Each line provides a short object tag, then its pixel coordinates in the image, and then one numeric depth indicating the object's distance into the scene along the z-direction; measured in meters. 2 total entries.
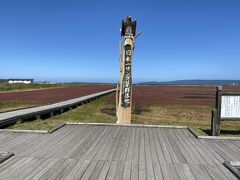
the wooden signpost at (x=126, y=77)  6.99
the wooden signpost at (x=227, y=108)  5.63
